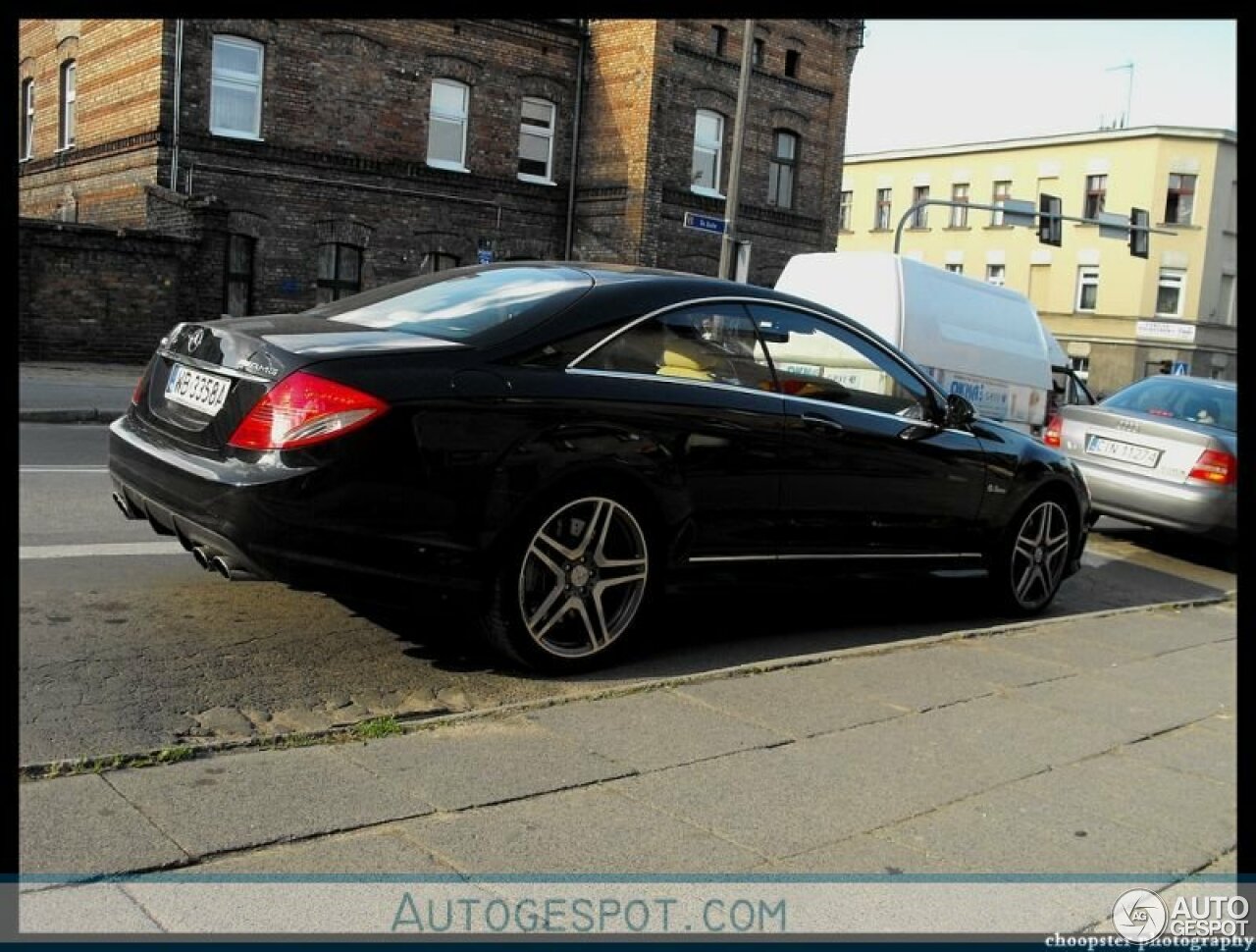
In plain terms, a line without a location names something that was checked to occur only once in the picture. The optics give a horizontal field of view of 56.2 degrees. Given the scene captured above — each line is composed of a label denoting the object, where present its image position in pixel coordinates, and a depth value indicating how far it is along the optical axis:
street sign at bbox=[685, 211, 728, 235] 18.00
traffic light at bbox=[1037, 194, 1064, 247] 29.18
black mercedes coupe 4.07
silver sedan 9.15
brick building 24.33
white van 10.92
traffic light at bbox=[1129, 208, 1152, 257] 30.20
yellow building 48.03
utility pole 19.44
